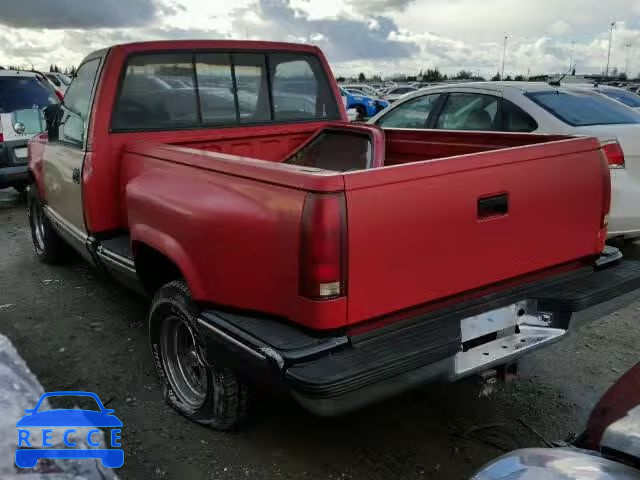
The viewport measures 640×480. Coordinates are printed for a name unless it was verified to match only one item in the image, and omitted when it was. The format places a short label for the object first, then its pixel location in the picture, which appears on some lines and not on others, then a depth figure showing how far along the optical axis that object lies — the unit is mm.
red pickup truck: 2270
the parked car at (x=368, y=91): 30275
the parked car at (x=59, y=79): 21836
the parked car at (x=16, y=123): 8094
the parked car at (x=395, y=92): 25819
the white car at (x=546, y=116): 5059
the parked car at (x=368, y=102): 21198
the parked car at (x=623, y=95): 8631
